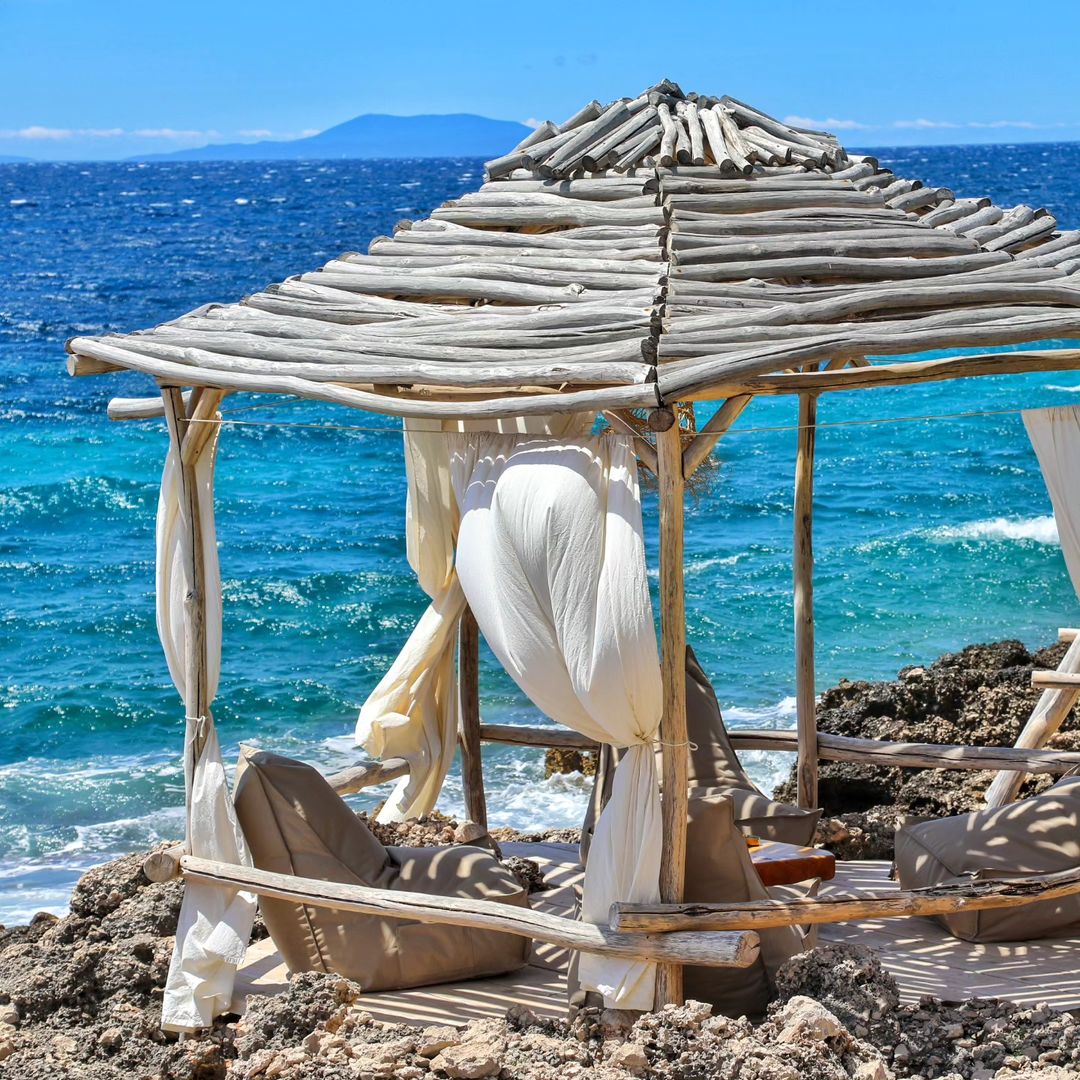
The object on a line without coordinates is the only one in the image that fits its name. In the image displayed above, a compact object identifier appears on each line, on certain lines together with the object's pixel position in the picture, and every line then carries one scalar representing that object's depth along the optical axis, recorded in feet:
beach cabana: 28.81
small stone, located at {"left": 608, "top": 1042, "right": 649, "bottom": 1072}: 27.50
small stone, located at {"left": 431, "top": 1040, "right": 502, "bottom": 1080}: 28.09
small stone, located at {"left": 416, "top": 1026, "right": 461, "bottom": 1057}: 29.19
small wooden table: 34.63
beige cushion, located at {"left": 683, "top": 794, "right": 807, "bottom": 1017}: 31.04
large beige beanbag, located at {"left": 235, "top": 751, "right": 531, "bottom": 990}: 33.01
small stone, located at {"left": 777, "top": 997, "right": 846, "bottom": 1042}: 27.73
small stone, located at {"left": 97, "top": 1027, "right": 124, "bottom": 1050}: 32.04
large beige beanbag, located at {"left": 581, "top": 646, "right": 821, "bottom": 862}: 39.99
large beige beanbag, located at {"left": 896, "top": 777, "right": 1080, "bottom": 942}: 34.71
